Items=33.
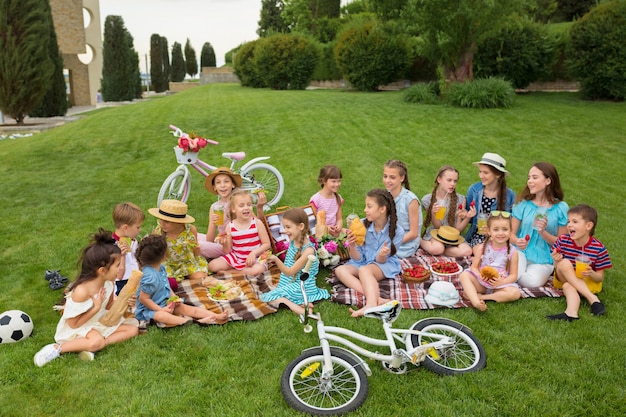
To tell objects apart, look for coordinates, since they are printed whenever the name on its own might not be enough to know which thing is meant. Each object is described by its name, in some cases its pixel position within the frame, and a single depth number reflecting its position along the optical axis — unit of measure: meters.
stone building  32.50
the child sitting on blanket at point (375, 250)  4.76
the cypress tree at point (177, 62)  52.34
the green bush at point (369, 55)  22.02
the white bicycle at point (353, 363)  3.14
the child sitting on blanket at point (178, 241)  5.21
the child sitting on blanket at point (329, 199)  6.23
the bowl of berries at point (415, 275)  5.11
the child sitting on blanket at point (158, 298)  4.18
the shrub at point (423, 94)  16.92
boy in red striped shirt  4.61
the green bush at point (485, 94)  15.34
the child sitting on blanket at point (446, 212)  5.97
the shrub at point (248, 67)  29.83
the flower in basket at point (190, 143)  7.07
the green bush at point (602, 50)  15.62
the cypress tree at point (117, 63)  30.66
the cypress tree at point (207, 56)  62.06
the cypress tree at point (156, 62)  48.00
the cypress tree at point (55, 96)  22.31
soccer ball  4.01
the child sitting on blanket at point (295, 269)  4.56
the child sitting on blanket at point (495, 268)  4.73
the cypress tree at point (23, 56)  18.48
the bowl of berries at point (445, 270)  5.30
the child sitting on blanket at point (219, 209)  5.92
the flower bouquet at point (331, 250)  5.55
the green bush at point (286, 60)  26.06
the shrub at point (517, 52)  18.66
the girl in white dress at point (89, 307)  3.73
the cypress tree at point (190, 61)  61.47
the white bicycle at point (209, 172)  7.21
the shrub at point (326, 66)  28.59
